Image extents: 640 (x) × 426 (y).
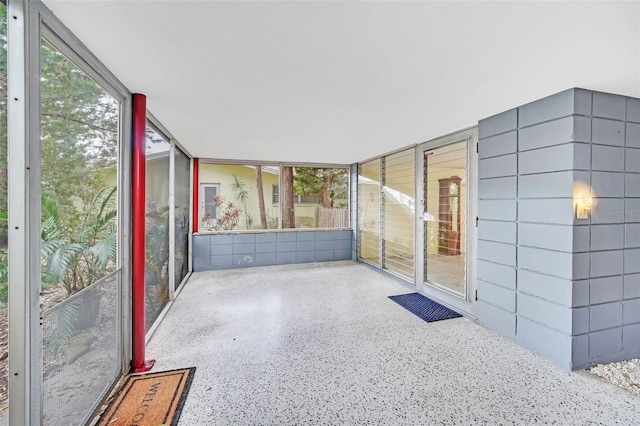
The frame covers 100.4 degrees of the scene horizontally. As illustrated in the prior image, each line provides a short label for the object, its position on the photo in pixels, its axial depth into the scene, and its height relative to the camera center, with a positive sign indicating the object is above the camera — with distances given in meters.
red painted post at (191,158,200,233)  5.00 +0.39
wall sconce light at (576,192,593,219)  2.01 +0.05
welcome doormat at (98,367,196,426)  1.54 -1.22
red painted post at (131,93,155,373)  2.00 -0.21
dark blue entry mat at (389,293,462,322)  3.01 -1.18
